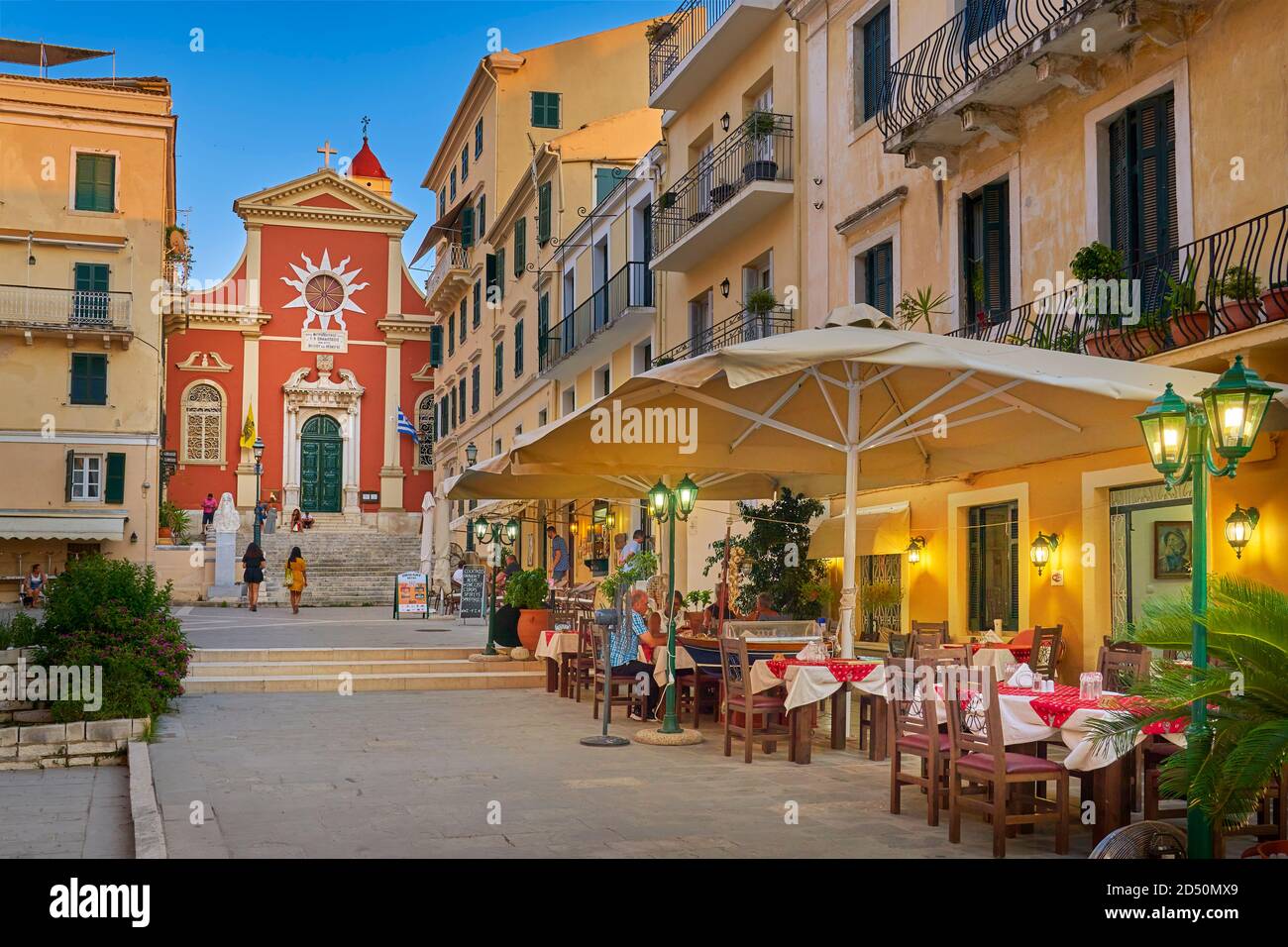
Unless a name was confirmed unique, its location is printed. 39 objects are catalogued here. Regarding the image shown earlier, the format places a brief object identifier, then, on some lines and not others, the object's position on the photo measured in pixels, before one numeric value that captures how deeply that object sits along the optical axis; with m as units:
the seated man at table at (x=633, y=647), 12.46
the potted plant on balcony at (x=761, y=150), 19.05
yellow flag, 43.88
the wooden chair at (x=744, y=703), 9.98
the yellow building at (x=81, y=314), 34.06
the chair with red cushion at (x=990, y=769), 6.73
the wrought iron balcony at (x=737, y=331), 18.91
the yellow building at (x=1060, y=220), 10.86
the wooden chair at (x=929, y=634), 11.42
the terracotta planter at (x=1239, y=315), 10.23
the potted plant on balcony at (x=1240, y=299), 10.26
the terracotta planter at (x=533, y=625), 17.48
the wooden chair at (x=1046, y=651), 12.59
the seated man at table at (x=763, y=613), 14.15
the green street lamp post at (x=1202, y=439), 5.39
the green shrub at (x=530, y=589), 17.78
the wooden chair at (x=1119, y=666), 7.73
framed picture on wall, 12.09
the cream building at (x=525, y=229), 29.36
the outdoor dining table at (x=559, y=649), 15.07
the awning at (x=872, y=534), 16.45
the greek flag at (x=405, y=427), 45.78
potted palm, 4.92
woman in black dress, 29.45
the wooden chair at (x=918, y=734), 7.40
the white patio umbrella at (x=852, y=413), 8.54
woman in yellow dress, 28.23
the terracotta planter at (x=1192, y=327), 10.70
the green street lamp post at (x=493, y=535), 17.88
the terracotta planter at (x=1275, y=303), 9.86
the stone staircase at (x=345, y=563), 36.31
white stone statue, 33.41
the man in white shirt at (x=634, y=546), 20.96
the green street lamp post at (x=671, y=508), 11.20
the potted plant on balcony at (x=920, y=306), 15.16
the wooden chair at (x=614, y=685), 12.75
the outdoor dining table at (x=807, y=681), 9.65
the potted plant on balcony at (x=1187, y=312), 10.72
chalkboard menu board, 26.16
